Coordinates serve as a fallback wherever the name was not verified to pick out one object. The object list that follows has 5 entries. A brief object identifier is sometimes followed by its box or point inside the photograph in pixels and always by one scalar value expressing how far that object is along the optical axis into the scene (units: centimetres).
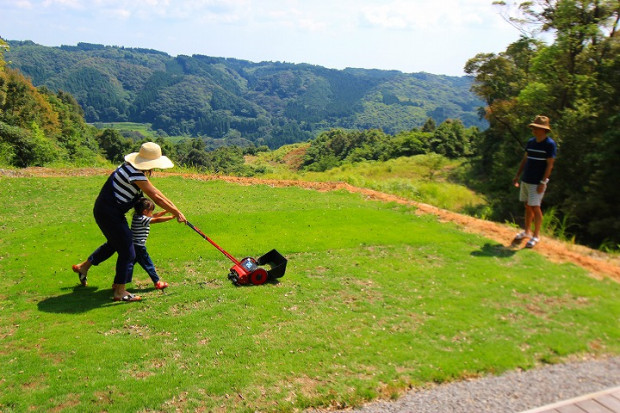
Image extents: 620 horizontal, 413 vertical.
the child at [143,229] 797
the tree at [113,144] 7625
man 971
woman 726
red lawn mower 851
